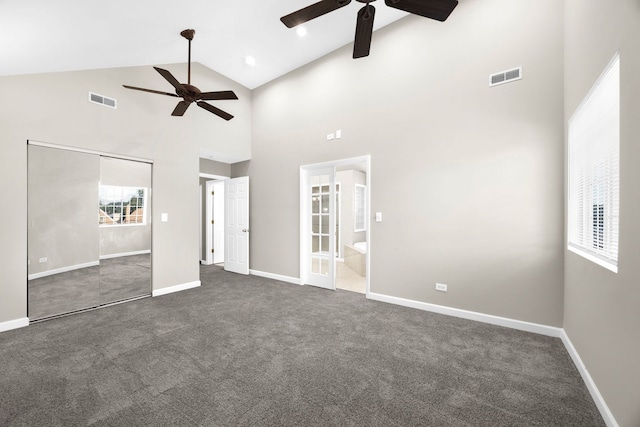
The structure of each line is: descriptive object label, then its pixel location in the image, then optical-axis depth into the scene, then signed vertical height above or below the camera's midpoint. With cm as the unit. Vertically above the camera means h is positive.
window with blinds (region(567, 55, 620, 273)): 172 +29
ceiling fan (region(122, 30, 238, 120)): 320 +146
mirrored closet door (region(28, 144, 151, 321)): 320 -25
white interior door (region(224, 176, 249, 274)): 564 -28
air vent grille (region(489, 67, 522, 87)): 299 +153
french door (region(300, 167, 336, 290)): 461 -27
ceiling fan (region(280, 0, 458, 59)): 196 +153
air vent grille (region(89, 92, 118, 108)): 361 +154
